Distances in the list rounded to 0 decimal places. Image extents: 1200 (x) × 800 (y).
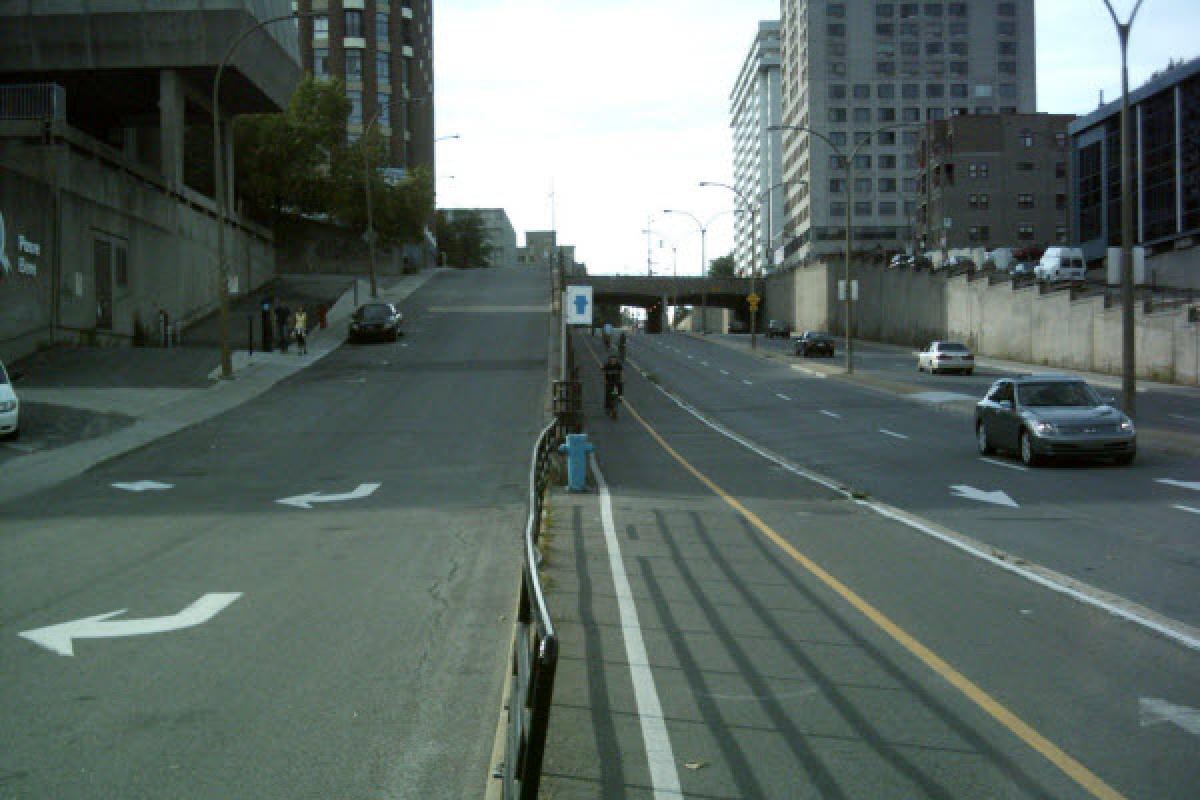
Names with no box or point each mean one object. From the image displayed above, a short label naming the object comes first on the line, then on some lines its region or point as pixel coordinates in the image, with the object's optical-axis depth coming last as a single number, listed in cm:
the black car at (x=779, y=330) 9356
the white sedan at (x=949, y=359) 5131
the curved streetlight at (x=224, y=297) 3516
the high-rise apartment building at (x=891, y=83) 15550
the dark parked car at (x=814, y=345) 6575
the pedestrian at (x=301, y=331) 4497
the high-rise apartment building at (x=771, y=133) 18875
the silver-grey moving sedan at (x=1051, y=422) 2039
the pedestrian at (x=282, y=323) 4588
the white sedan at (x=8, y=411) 2300
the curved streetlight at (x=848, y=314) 4825
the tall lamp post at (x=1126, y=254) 2547
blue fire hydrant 1786
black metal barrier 391
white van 6538
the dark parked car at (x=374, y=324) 5031
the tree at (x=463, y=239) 14423
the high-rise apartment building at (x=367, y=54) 10294
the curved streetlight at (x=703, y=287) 9962
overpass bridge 11256
